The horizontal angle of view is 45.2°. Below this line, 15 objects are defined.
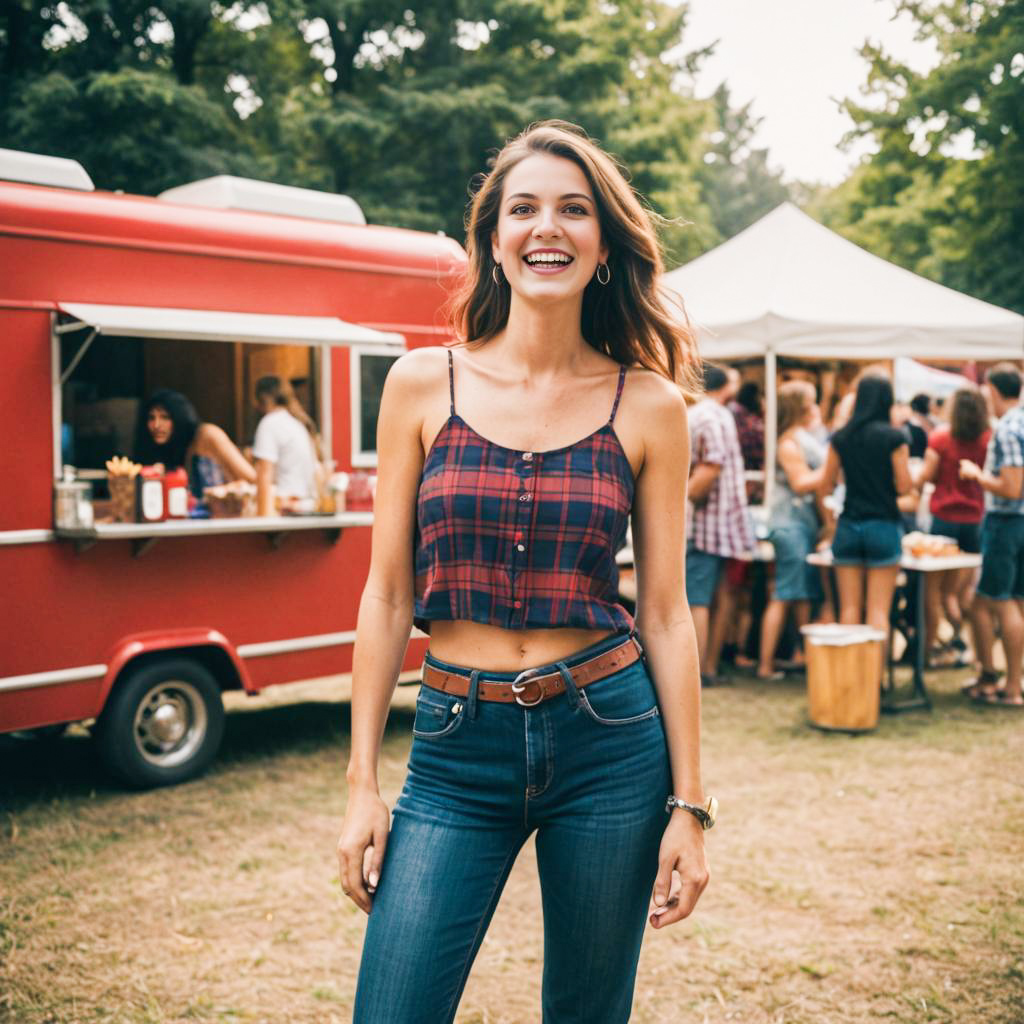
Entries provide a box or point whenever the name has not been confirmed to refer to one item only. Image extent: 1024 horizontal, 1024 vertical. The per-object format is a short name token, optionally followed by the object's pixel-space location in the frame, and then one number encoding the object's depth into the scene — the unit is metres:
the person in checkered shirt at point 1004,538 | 7.58
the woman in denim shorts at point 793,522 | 8.53
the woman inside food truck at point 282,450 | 6.73
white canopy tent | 9.41
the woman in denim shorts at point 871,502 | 7.50
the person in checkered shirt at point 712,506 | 8.16
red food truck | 5.69
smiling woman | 2.04
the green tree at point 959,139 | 17.86
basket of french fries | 5.98
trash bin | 7.13
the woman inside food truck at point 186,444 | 6.73
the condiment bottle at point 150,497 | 5.97
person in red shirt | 8.25
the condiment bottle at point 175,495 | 6.12
